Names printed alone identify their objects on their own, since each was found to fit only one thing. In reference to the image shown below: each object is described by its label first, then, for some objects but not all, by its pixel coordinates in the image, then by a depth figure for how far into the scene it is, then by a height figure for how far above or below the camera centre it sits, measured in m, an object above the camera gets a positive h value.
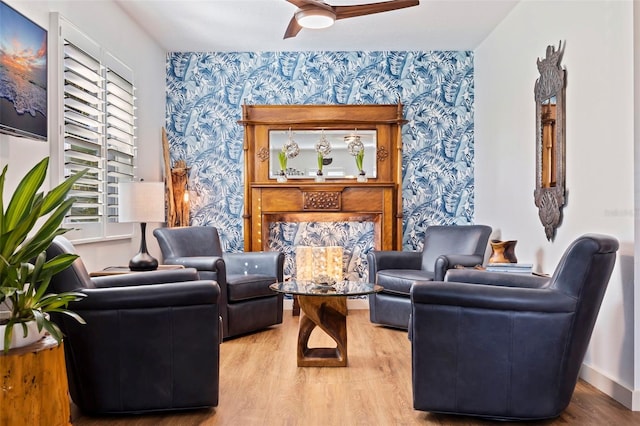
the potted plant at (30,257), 2.25 -0.18
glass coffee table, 3.75 -0.70
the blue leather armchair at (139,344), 2.69 -0.63
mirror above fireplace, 6.02 +0.63
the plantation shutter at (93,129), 3.61 +0.62
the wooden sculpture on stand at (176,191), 5.76 +0.24
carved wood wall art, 3.88 +0.51
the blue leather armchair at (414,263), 4.71 -0.45
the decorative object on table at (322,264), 4.02 -0.36
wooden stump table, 2.12 -0.67
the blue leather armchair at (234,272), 4.49 -0.51
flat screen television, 2.85 +0.74
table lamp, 3.83 +0.06
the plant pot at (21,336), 2.19 -0.49
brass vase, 4.10 -0.28
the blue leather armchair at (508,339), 2.61 -0.59
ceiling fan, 3.39 +1.25
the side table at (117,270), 3.67 -0.39
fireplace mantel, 5.85 +0.29
